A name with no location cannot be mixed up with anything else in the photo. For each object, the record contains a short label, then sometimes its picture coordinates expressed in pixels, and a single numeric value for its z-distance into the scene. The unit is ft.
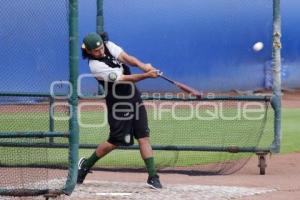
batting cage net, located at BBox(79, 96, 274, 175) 63.57
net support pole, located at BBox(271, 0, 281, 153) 62.80
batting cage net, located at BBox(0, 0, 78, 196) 52.85
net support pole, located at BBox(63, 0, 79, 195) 43.11
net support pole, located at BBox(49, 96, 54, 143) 58.23
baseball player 51.62
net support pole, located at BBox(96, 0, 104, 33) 68.28
